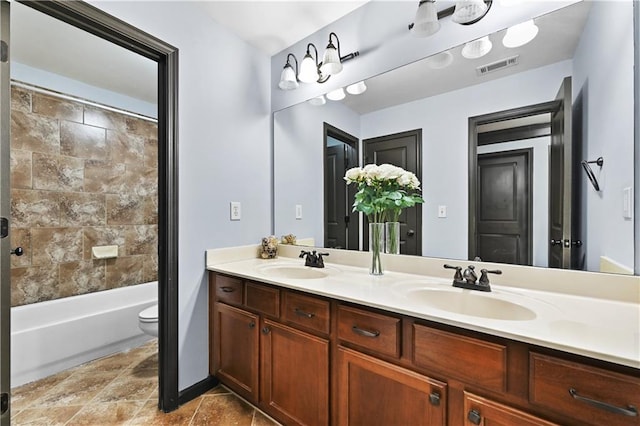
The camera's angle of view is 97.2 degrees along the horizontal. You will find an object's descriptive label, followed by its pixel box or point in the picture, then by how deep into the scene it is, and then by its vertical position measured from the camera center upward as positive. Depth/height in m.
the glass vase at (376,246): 1.52 -0.19
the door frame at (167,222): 1.63 -0.06
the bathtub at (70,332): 1.93 -0.91
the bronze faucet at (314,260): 1.79 -0.31
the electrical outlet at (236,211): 2.00 +0.01
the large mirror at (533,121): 1.07 +0.44
